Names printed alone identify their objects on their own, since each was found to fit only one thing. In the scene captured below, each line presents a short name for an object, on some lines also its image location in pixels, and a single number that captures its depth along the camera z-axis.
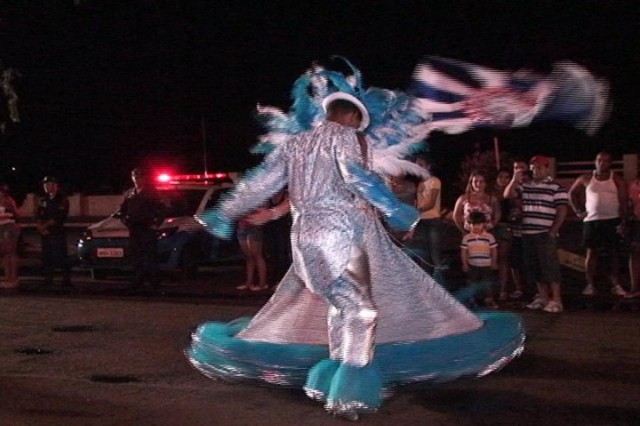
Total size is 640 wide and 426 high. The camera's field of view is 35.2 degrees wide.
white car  14.60
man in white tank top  11.66
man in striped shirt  10.73
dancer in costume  6.16
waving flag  7.94
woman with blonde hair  11.00
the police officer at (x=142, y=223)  13.29
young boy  10.82
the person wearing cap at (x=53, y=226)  13.85
